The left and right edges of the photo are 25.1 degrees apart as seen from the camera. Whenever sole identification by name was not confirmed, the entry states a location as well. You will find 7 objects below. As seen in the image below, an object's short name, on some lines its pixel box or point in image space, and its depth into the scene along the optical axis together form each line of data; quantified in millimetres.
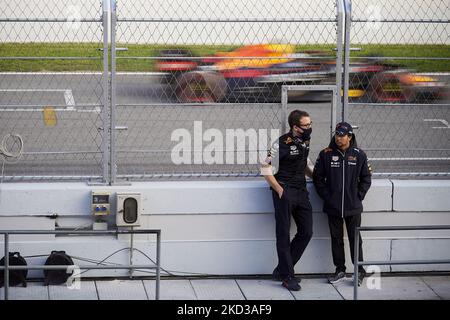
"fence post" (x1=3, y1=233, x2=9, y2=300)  9062
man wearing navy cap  10852
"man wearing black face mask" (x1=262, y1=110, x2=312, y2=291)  10750
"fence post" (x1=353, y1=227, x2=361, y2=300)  9225
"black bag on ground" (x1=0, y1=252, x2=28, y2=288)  10625
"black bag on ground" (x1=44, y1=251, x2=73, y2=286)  10695
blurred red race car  11242
